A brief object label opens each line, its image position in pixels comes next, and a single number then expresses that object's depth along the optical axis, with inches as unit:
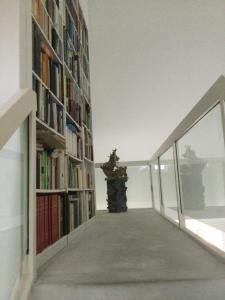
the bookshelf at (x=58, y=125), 65.2
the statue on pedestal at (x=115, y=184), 197.8
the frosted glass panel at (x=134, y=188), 219.6
